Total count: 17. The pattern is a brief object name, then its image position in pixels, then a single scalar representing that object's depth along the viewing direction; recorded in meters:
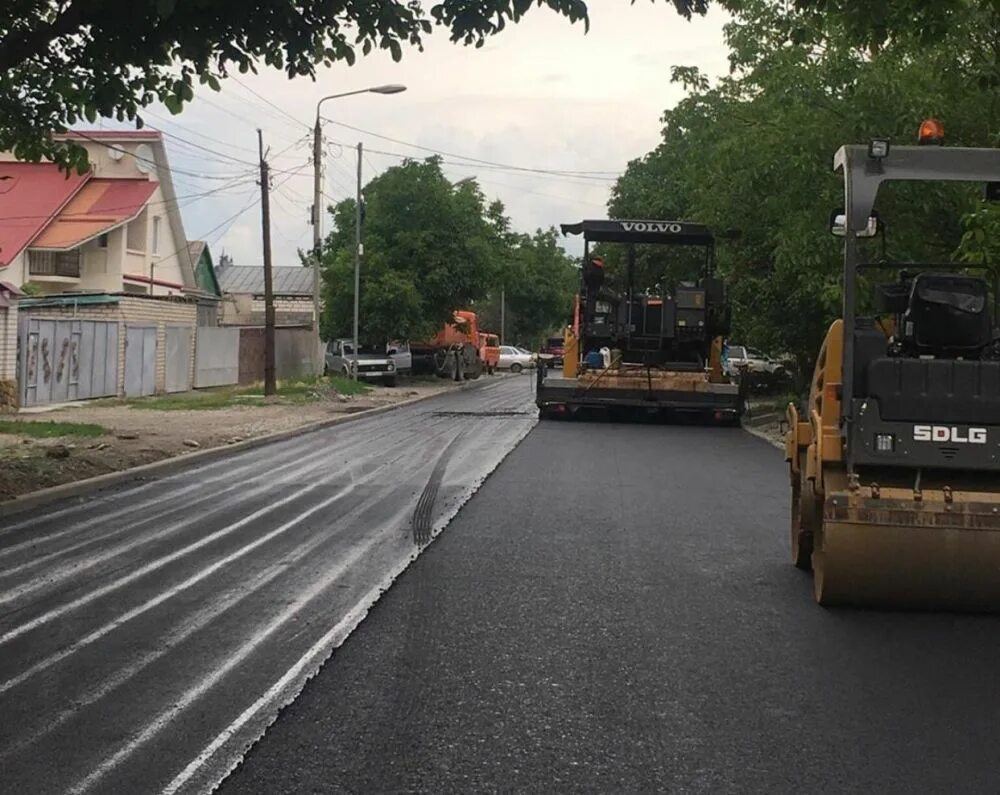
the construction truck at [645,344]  23.17
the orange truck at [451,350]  44.97
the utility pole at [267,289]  28.30
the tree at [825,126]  13.44
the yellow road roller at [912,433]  6.69
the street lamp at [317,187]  31.03
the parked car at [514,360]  64.06
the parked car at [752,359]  38.25
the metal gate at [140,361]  28.86
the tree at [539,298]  86.38
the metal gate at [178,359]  31.58
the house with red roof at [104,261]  25.83
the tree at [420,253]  39.66
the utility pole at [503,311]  80.72
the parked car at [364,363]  39.28
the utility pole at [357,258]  34.14
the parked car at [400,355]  40.36
